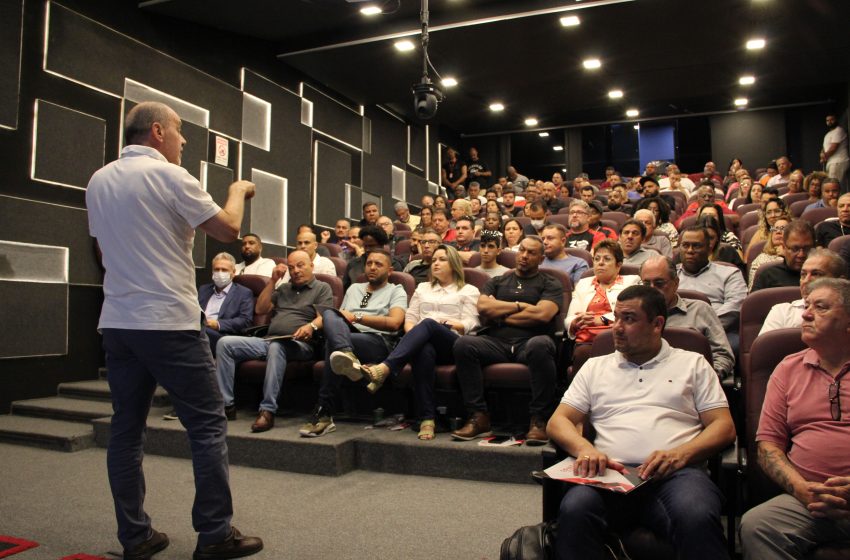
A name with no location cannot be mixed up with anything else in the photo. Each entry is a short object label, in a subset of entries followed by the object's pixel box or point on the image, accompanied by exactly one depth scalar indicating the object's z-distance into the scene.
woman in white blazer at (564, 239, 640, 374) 3.00
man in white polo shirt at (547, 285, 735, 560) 1.54
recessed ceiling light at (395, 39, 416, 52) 6.35
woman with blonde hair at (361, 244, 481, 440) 3.10
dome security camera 5.01
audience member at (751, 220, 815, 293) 2.93
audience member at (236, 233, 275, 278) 4.70
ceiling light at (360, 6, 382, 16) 5.24
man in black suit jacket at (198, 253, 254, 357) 3.79
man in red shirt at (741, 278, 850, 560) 1.51
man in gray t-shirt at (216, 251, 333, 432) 3.35
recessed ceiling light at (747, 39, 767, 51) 6.90
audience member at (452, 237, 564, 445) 2.92
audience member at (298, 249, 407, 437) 3.04
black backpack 1.54
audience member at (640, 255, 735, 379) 2.58
